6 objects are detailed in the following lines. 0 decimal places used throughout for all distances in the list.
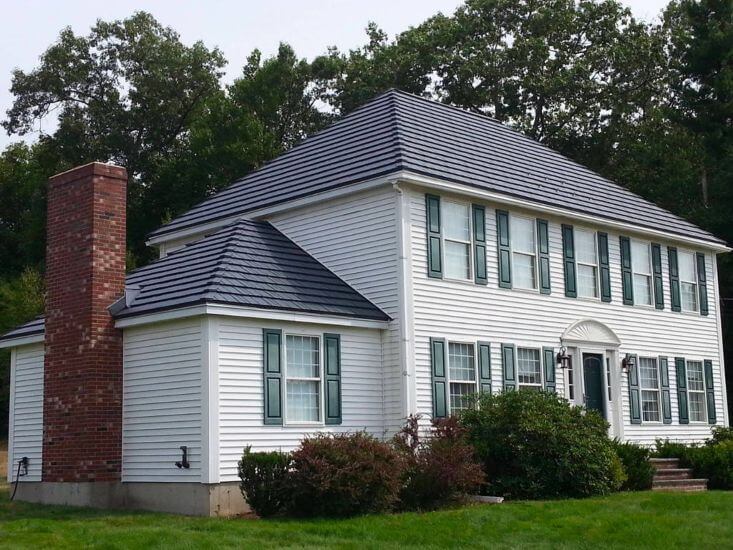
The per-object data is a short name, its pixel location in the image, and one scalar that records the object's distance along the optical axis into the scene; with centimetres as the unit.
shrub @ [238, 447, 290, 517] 1585
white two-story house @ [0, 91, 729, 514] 1769
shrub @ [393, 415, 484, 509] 1666
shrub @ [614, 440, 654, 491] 1978
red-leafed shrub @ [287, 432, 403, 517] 1524
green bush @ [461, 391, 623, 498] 1816
